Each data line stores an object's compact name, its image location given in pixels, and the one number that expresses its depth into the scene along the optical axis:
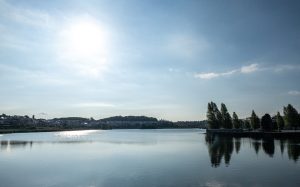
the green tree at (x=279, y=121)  97.74
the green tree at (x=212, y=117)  118.83
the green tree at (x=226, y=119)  114.81
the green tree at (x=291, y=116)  89.29
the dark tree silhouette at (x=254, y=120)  104.64
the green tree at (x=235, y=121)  114.57
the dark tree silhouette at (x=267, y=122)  89.83
